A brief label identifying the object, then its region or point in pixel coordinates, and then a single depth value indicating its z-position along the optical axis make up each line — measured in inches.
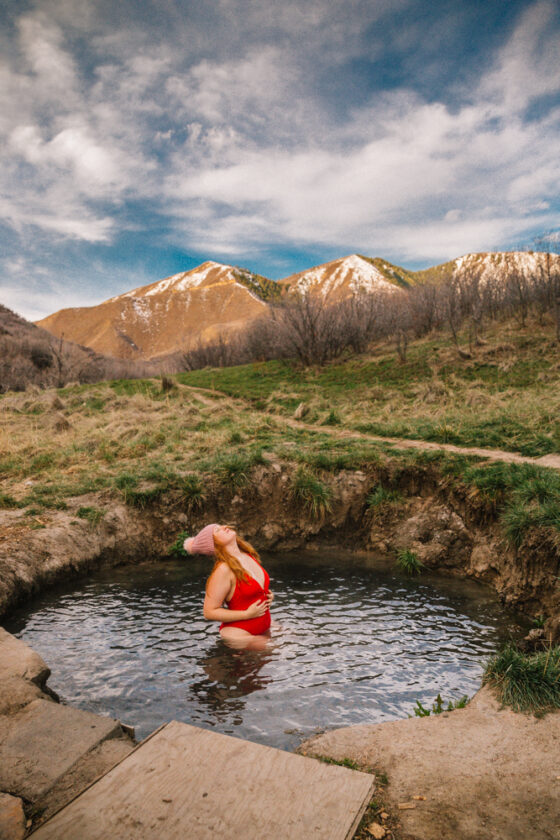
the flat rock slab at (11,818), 90.7
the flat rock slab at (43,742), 107.3
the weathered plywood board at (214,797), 90.4
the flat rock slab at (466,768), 99.6
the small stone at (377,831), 94.5
